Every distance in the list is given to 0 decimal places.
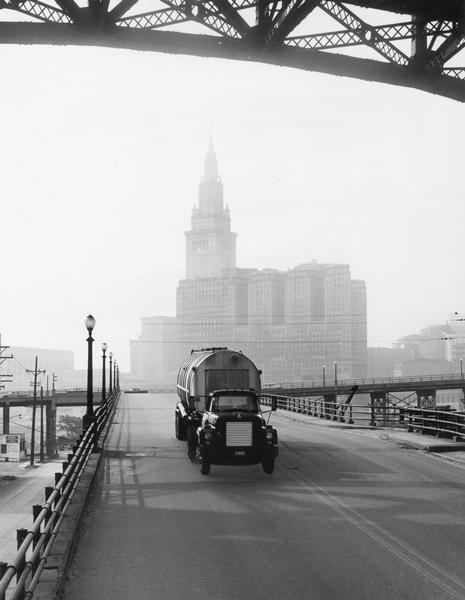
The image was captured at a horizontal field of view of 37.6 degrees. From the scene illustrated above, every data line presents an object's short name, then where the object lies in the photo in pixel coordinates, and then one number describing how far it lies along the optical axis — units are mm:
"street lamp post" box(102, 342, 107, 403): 47031
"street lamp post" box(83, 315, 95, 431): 22808
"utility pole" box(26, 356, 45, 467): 78862
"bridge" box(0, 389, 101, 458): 99625
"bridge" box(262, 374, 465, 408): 110312
